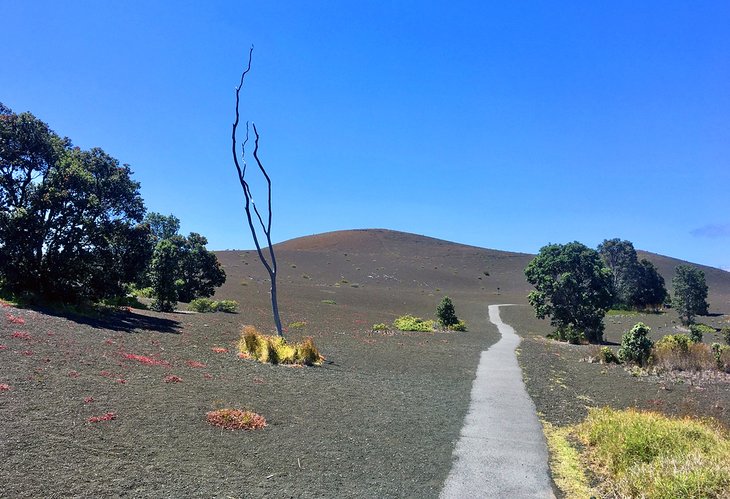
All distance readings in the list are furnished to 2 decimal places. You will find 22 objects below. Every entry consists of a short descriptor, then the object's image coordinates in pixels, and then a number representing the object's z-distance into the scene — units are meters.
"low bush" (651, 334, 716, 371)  17.47
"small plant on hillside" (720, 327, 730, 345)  24.33
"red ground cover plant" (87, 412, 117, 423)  7.22
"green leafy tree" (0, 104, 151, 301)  18.16
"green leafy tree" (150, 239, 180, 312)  27.34
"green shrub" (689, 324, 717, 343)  23.74
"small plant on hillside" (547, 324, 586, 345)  28.22
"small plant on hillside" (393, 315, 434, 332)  31.34
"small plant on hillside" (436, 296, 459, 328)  33.69
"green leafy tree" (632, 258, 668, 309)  65.31
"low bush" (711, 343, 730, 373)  17.20
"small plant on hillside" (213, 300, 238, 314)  31.86
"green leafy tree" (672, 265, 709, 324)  46.03
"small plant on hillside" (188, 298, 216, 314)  30.70
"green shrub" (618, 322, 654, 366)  18.41
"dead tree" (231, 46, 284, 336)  20.92
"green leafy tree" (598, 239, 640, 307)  65.12
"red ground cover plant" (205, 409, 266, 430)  8.09
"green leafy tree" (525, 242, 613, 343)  29.39
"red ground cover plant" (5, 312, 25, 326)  13.18
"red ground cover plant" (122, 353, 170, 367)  12.06
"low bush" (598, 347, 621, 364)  19.41
